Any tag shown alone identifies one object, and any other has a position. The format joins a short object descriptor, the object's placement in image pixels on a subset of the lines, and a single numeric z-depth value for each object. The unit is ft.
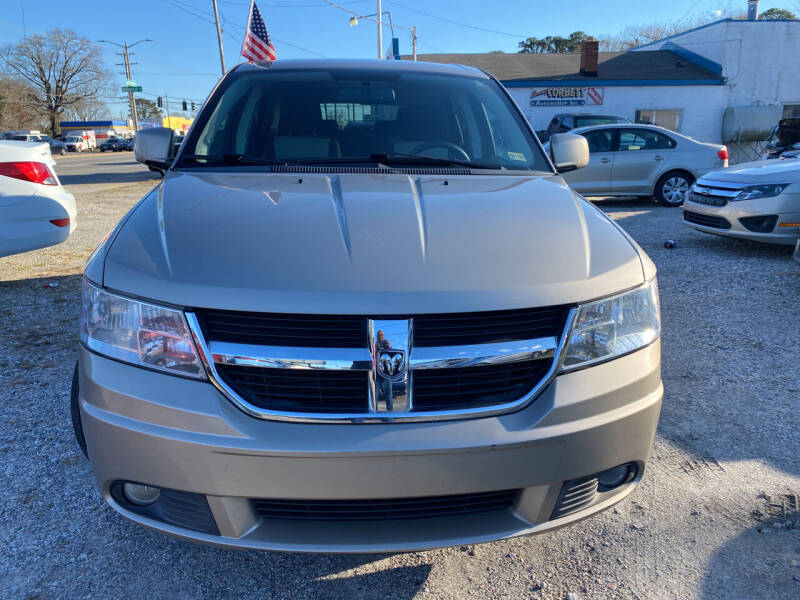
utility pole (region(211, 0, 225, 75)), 77.16
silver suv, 4.96
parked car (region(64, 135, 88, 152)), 202.33
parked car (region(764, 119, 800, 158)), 49.14
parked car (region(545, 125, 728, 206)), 33.88
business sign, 74.95
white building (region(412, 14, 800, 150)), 74.90
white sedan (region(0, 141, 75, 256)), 14.75
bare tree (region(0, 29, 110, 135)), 227.40
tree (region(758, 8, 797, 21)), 155.02
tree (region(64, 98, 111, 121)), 249.34
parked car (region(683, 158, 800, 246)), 20.59
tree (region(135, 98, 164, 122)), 341.41
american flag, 42.65
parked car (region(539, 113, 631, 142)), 50.80
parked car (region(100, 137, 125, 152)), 194.39
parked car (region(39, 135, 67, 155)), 170.36
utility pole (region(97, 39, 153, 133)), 227.40
